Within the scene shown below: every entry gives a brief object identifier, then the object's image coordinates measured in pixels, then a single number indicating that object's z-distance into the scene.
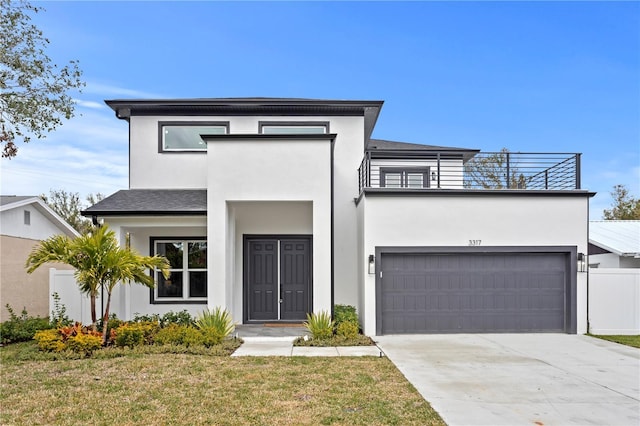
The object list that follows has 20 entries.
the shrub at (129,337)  10.04
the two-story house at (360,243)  11.92
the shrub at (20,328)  11.16
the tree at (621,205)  35.69
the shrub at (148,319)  11.79
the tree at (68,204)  34.56
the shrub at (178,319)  11.71
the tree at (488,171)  28.38
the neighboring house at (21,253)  14.67
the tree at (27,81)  11.09
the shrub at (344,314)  11.66
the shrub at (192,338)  10.12
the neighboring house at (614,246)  16.45
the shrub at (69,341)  9.52
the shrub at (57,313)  12.16
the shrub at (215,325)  10.34
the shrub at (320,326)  11.00
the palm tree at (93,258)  10.00
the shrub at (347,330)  11.06
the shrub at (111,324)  11.02
